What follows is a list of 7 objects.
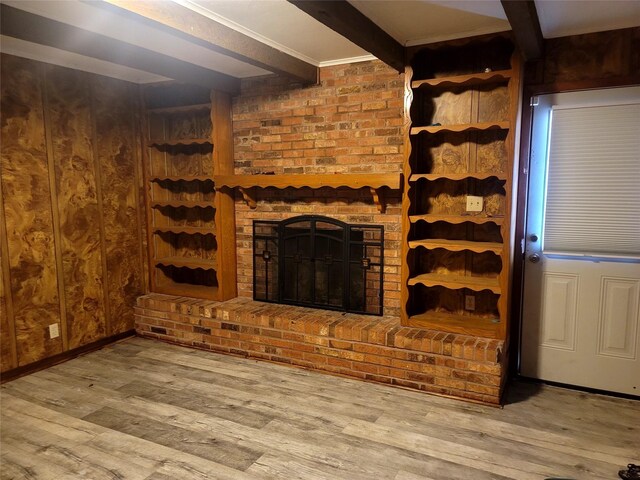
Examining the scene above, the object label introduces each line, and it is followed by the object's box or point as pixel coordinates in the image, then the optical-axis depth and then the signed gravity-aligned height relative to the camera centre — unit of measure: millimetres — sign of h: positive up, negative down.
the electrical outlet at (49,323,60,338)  3484 -1090
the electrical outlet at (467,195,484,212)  3059 -54
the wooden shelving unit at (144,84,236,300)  3896 -19
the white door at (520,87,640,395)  2783 -306
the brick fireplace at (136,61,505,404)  2949 -455
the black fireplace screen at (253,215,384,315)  3449 -571
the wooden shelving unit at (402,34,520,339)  2867 +62
